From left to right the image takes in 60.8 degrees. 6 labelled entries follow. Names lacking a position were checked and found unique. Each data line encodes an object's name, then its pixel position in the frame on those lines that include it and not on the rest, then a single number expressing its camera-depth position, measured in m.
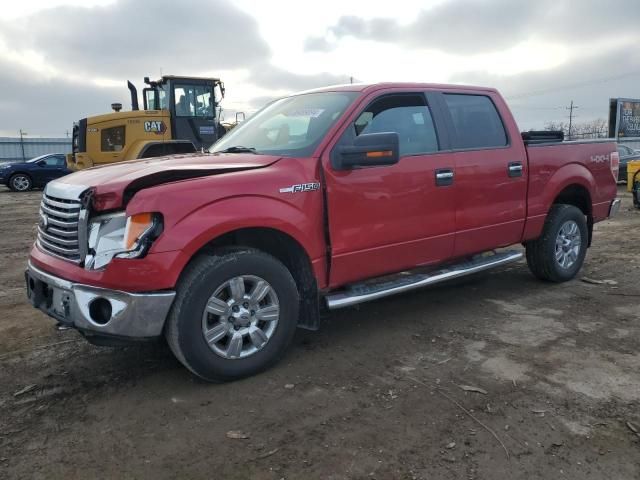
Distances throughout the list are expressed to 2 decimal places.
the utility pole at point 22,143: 35.39
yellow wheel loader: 13.90
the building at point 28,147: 34.88
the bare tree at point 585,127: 59.74
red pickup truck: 3.15
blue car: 20.77
